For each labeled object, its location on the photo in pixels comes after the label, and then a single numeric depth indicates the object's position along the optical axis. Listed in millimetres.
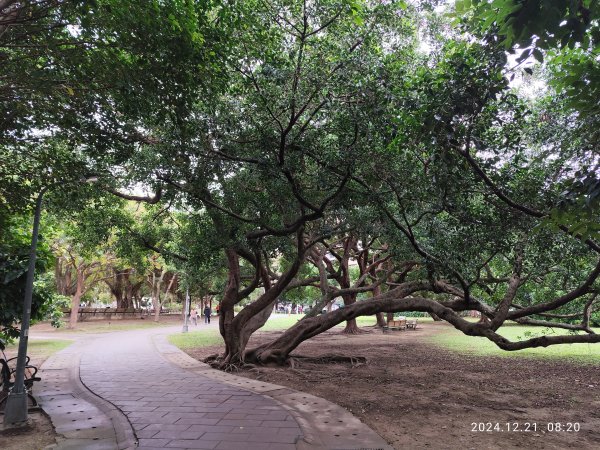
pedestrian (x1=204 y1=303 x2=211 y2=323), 34831
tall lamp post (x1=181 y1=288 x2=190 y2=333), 24359
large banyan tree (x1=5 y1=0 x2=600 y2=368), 5387
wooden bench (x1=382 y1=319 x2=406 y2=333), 27778
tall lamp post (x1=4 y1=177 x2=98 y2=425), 5867
